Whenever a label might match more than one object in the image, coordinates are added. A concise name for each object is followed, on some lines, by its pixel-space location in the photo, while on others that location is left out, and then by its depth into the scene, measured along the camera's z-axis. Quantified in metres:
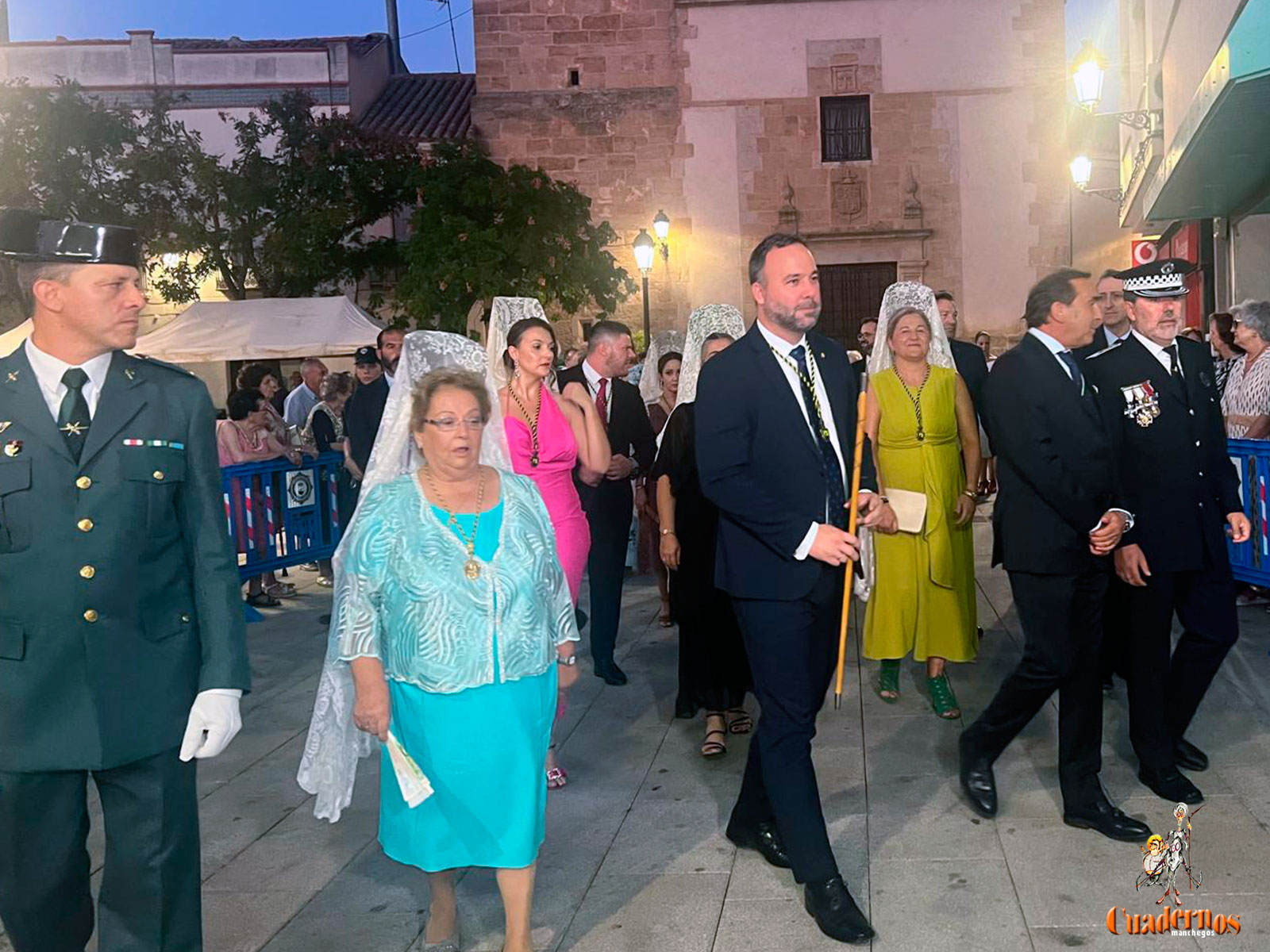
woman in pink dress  6.08
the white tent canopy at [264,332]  20.27
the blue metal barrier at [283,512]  9.96
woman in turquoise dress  3.76
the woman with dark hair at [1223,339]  10.17
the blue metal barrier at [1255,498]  7.44
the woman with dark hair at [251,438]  10.78
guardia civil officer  3.11
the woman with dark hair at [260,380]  12.38
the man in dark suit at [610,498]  7.44
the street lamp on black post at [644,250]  21.61
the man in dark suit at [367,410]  9.52
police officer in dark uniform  5.08
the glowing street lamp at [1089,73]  15.11
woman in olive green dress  6.73
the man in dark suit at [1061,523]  4.80
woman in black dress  6.32
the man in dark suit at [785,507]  4.14
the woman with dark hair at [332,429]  11.42
